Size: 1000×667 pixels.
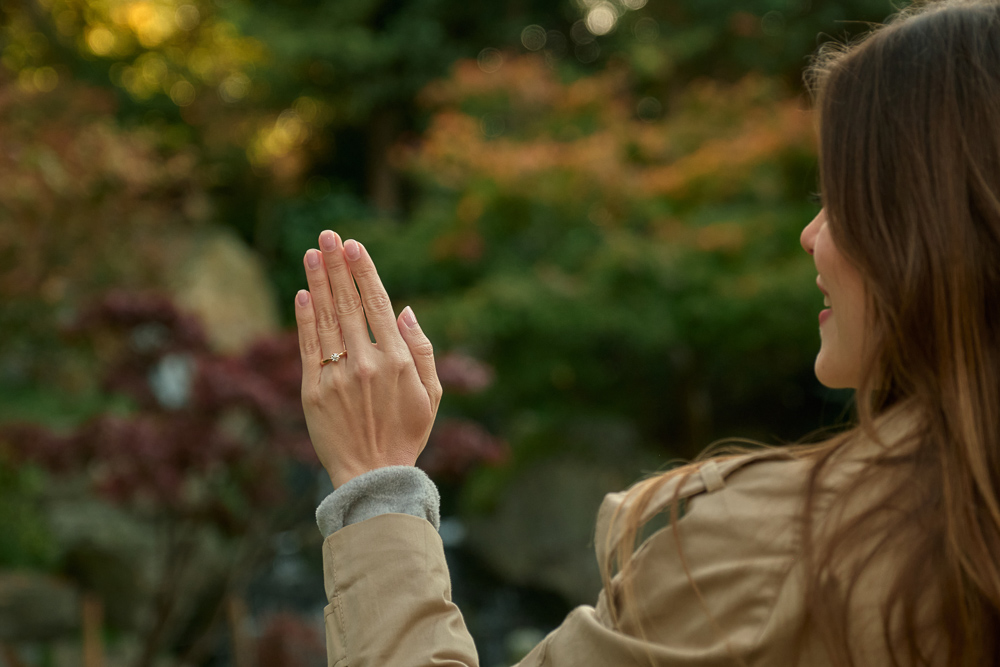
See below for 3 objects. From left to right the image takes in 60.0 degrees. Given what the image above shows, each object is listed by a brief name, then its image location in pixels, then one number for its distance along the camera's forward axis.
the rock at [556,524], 5.57
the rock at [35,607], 4.56
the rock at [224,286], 6.77
